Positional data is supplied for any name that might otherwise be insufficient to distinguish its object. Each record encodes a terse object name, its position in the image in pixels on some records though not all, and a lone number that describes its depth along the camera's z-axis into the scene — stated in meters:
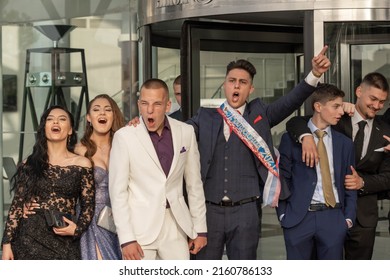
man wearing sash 8.49
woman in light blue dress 8.14
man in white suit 7.71
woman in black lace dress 7.92
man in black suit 9.03
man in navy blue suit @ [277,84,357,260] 8.59
